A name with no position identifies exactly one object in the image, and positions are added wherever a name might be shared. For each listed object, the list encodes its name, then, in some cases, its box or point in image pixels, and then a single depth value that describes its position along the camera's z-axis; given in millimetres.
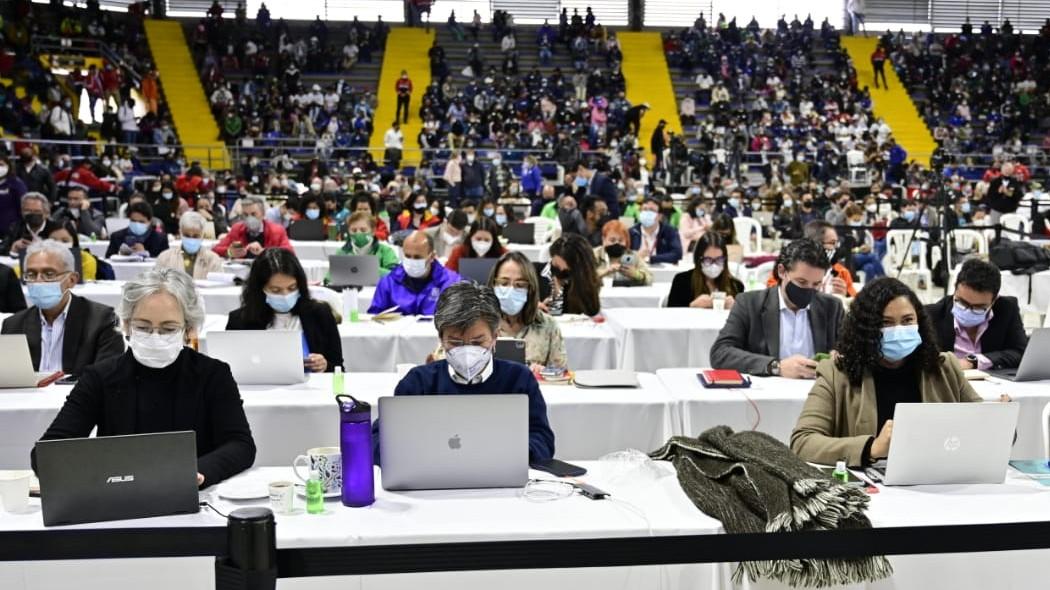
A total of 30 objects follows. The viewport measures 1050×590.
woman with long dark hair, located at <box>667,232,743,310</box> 6586
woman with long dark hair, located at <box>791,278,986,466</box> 3467
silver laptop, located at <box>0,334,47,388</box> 4207
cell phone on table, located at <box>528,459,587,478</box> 3150
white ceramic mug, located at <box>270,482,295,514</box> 2793
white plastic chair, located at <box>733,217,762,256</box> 11914
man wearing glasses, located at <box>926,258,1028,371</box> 4824
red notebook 4363
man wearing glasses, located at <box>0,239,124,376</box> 4629
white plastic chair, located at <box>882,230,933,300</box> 11849
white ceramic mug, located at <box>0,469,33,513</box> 2744
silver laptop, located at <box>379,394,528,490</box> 2768
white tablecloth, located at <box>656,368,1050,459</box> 4199
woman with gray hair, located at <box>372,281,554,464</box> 3312
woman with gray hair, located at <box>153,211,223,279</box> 7918
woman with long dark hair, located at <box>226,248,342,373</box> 4664
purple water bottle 2783
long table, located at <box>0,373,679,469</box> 4012
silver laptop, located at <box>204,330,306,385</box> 4289
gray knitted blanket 2568
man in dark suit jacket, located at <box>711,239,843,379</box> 4934
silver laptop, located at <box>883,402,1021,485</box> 2869
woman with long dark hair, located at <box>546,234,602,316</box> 6312
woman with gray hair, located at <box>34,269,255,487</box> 3209
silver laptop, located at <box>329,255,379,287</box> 7418
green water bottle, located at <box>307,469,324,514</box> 2783
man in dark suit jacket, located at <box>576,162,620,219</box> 12930
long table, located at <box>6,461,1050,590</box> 2645
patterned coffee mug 2885
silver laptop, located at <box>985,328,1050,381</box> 4449
